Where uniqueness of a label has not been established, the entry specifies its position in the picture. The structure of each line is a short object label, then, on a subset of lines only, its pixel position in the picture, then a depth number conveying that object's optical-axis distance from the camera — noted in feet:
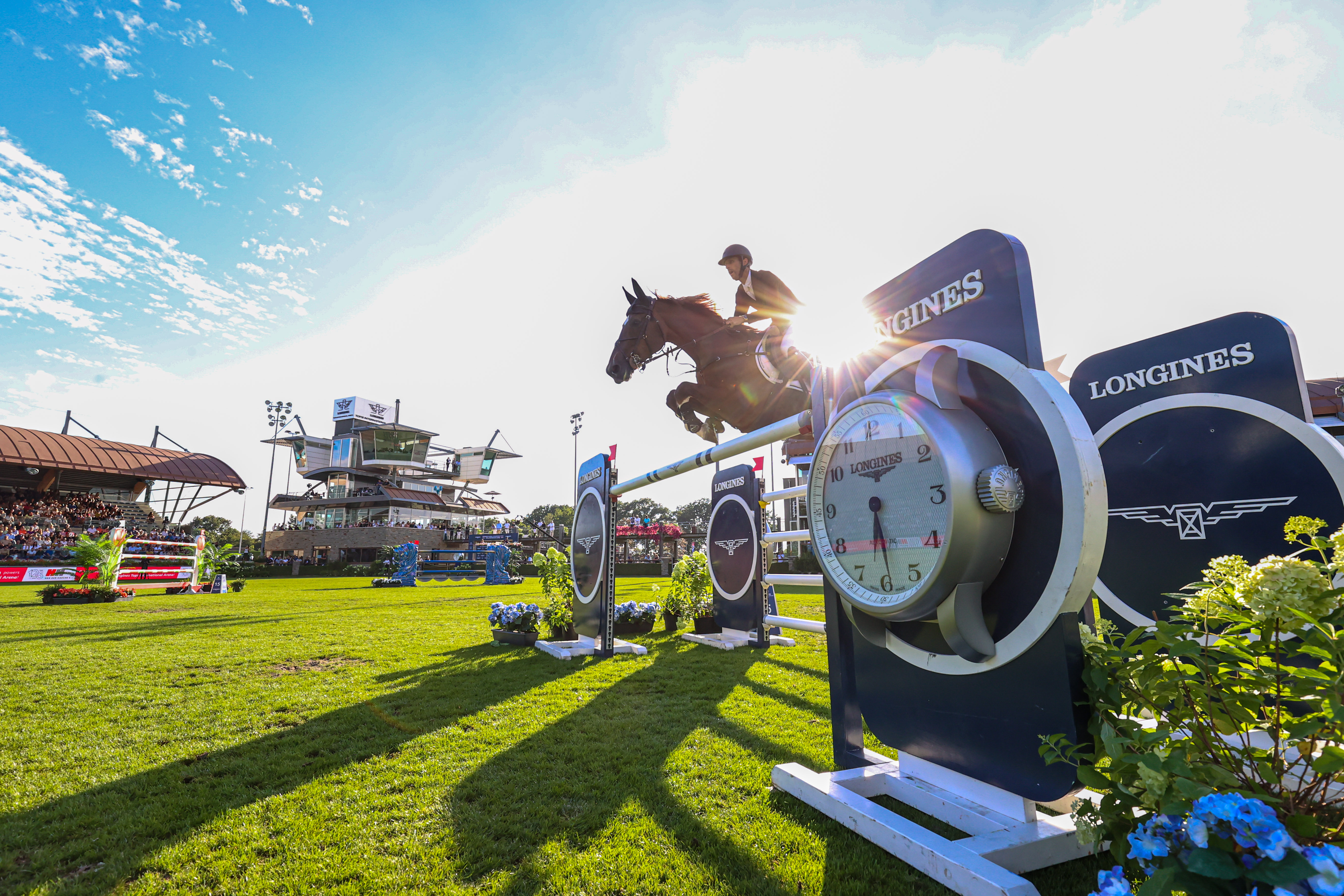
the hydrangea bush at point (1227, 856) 2.83
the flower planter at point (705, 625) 23.08
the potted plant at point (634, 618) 23.66
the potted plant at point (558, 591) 21.47
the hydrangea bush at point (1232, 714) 3.24
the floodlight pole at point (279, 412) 157.48
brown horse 18.10
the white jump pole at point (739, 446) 9.93
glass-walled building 145.59
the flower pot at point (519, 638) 21.06
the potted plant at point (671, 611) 24.72
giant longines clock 5.84
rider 17.30
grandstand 96.84
